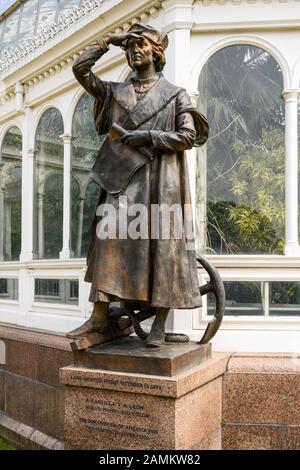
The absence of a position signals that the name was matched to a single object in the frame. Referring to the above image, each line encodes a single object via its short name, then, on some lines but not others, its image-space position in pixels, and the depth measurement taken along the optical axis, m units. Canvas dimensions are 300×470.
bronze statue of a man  3.44
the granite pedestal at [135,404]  3.22
